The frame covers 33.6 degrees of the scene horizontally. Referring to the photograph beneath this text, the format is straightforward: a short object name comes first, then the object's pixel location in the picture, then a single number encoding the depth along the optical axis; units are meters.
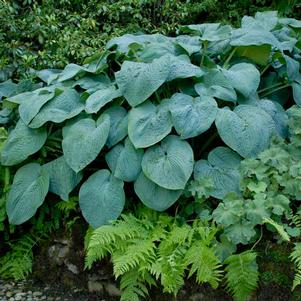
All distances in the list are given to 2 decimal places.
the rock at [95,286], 2.88
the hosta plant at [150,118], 2.73
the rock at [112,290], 2.81
